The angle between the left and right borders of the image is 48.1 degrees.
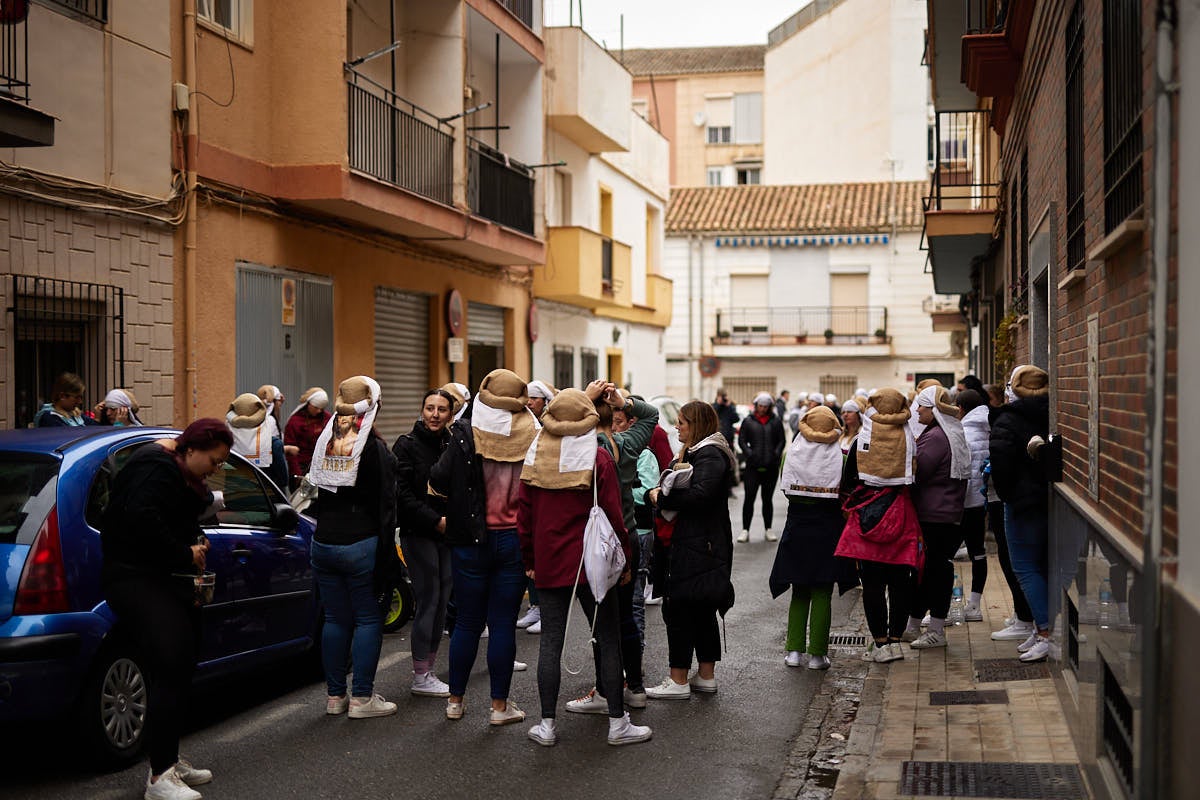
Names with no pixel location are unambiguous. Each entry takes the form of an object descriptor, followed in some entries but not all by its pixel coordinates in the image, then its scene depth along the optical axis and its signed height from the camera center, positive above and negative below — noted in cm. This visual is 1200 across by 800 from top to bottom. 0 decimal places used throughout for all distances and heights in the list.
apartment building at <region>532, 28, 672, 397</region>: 2327 +318
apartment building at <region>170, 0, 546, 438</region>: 1337 +220
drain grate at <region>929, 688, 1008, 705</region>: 746 -178
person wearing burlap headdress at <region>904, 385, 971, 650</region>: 884 -73
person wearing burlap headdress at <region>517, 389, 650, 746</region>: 668 -68
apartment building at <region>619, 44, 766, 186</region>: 5303 +1066
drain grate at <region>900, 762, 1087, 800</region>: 568 -174
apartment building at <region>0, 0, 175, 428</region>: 1075 +152
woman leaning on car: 562 -78
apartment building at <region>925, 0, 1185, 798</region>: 400 +8
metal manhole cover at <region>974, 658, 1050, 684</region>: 811 -178
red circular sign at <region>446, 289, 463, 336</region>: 1923 +102
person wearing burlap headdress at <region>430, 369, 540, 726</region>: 700 -73
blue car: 570 -98
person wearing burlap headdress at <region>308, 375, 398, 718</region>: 700 -80
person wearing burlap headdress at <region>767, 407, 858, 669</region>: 847 -98
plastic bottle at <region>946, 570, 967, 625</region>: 1012 -179
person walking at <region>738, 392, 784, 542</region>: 1539 -80
